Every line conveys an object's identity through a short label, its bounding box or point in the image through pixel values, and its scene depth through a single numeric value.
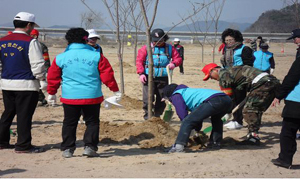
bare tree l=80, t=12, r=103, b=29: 30.70
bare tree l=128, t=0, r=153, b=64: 12.52
